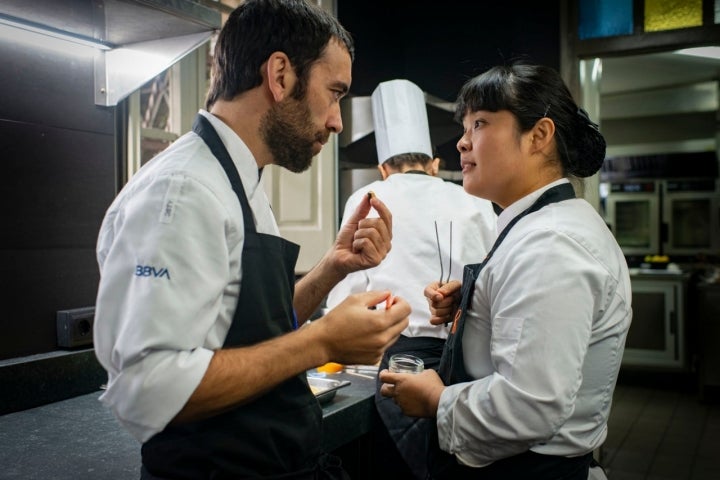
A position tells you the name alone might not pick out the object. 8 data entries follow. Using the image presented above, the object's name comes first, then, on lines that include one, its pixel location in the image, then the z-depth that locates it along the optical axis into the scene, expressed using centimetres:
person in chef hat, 234
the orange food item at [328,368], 210
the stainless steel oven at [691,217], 730
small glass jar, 146
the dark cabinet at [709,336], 527
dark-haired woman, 115
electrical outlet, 180
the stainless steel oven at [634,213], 755
